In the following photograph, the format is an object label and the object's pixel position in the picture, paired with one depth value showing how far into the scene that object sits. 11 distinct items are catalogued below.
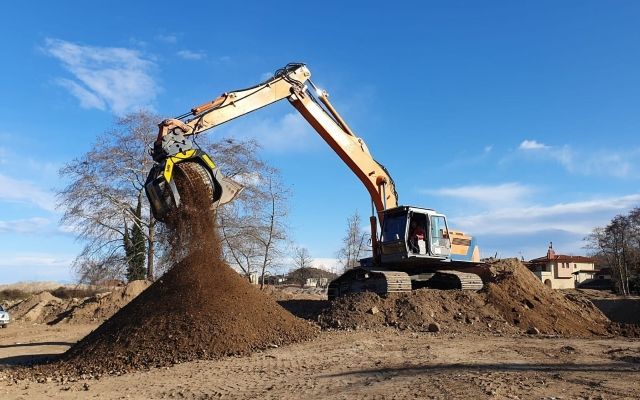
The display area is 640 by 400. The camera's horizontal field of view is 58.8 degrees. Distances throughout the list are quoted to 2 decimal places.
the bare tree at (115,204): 29.55
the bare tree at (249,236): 32.47
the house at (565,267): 61.03
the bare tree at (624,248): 48.38
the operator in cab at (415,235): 16.67
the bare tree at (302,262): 61.39
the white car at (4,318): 24.31
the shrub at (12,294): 41.19
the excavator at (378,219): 14.48
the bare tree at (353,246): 47.57
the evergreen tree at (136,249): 30.89
